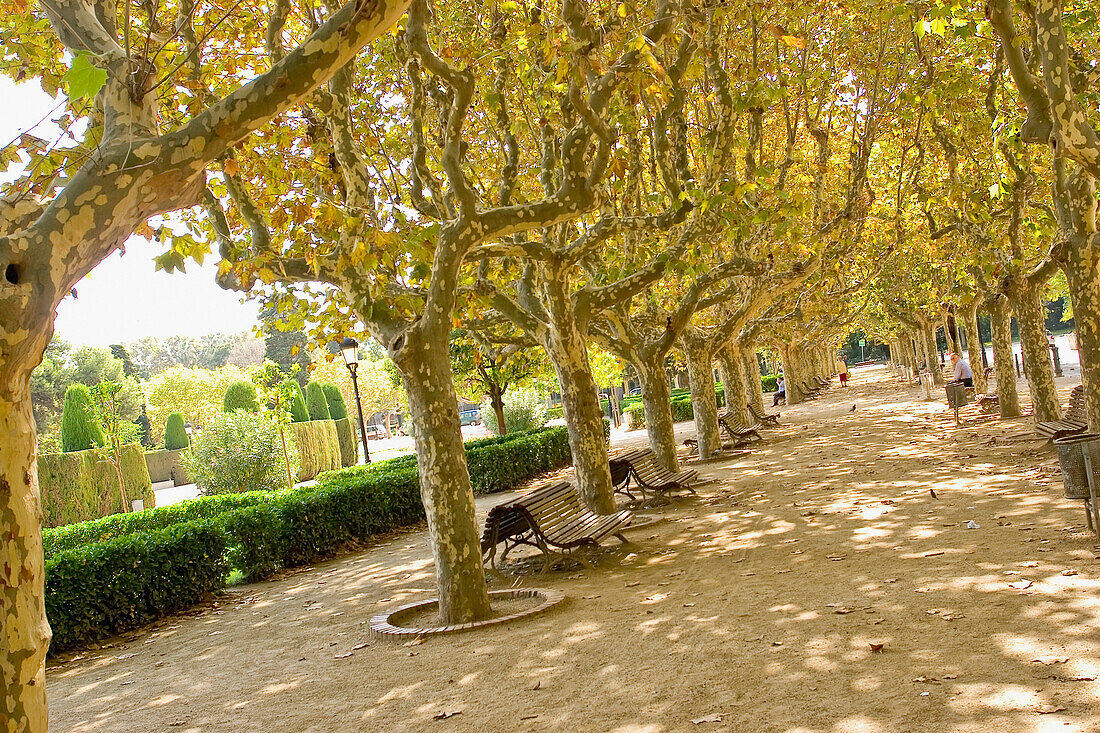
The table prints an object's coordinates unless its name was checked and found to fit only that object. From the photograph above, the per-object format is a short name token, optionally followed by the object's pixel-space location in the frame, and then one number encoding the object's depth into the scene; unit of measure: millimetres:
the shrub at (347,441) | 40594
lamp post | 19594
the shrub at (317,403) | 40000
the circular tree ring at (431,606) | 7258
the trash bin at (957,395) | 17850
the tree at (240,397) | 36531
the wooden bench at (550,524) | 9227
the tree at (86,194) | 2844
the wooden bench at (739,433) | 20516
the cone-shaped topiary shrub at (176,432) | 44688
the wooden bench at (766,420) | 25031
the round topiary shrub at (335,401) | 44844
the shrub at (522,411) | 29141
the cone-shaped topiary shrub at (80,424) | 28562
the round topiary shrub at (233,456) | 22109
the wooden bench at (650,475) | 13164
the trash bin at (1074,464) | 7062
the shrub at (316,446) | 34781
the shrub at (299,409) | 32981
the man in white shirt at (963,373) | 21391
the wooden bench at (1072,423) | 10477
